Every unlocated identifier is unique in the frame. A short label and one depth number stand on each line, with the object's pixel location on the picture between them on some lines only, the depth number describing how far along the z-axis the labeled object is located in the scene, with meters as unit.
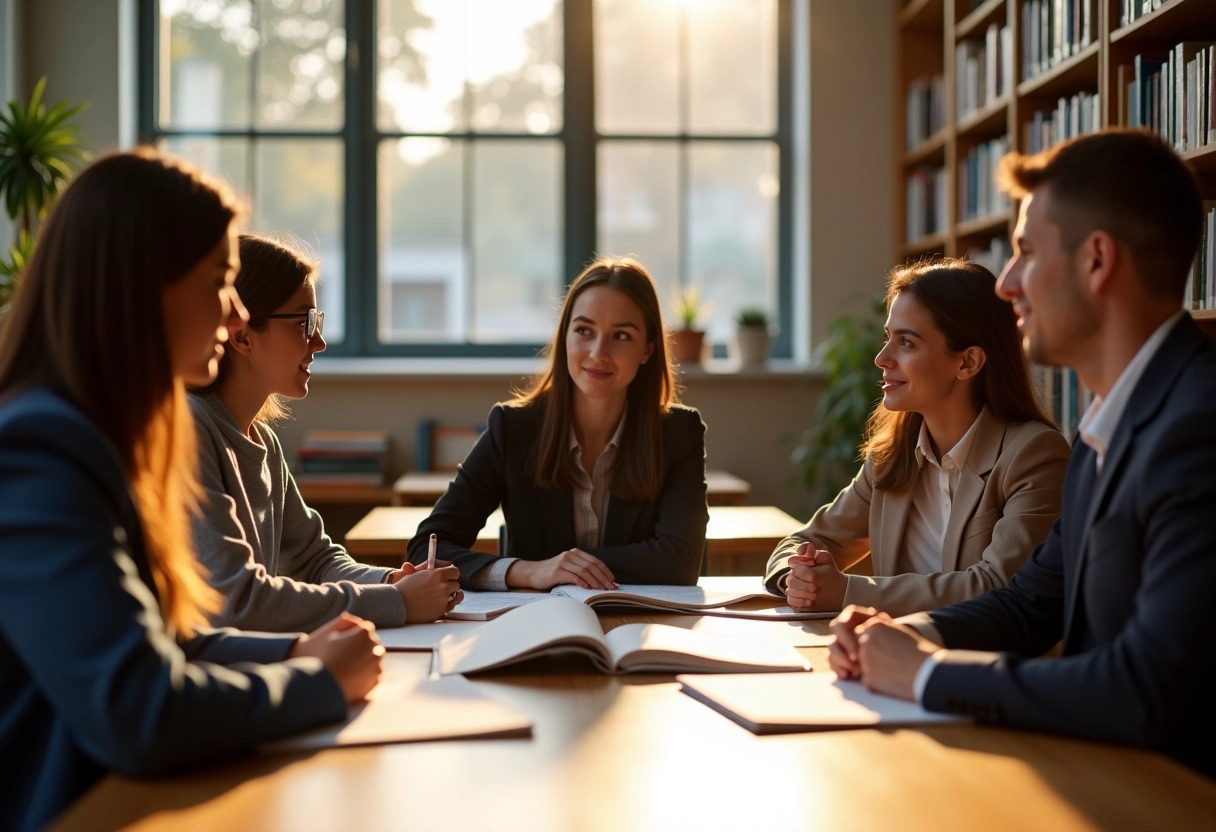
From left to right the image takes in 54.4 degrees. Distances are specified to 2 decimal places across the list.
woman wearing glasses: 1.61
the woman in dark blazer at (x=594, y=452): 2.37
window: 5.27
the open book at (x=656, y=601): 1.82
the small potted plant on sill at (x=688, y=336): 5.08
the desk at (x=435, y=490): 4.21
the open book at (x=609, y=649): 1.44
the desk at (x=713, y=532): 2.67
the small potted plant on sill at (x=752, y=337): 5.10
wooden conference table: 0.96
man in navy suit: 1.14
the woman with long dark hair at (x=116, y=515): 0.98
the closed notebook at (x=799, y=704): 1.21
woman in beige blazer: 1.88
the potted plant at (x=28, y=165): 4.32
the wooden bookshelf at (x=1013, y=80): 3.05
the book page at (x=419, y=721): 1.14
